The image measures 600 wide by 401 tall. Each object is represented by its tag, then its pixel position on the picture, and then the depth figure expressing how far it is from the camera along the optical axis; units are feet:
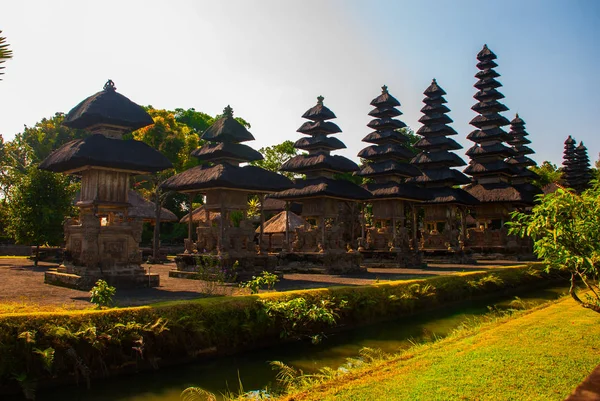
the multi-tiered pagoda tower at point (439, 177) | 109.91
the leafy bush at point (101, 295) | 31.86
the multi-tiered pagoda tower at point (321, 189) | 78.84
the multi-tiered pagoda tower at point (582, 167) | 171.12
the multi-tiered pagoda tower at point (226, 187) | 63.31
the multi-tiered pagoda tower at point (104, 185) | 48.19
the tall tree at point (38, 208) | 83.76
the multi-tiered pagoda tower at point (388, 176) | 97.71
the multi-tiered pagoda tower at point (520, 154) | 147.54
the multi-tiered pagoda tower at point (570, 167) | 172.55
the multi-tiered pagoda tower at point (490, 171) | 120.78
